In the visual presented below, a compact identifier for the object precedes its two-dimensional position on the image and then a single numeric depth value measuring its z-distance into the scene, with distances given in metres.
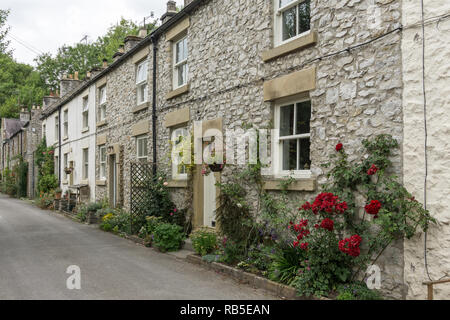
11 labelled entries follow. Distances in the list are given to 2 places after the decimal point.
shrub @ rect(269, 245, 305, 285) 6.29
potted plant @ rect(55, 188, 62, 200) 21.14
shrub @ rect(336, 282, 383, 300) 5.42
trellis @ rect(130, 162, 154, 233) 11.85
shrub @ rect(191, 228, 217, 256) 8.62
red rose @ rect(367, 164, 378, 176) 5.51
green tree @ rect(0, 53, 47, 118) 43.01
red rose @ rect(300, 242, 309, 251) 6.08
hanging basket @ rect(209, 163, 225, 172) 8.66
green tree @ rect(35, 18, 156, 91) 38.03
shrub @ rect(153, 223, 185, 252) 9.74
